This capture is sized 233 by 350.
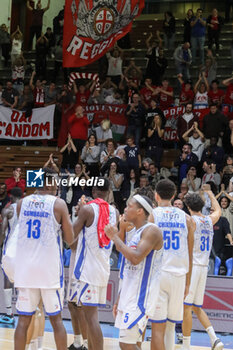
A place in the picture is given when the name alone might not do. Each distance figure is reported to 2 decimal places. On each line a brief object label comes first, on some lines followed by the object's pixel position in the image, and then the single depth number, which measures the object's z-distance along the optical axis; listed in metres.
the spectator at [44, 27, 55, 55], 24.98
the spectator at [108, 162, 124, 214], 15.86
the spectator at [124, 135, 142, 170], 16.67
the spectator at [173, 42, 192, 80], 22.09
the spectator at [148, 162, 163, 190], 16.40
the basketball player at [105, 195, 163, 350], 6.28
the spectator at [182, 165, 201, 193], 15.79
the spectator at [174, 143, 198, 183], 16.59
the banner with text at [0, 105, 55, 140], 19.83
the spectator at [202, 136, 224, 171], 16.67
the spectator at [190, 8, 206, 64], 22.64
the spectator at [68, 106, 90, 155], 18.12
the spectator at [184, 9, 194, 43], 23.73
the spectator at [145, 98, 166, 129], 18.42
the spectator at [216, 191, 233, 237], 14.35
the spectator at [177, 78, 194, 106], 19.59
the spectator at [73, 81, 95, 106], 19.58
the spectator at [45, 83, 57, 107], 20.31
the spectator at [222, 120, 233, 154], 17.66
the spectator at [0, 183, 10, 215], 15.72
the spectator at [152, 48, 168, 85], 22.09
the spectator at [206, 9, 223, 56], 24.22
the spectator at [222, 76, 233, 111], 19.03
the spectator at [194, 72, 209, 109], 18.98
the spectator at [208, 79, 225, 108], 19.33
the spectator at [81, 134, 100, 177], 17.28
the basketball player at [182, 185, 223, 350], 9.10
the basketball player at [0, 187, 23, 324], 10.25
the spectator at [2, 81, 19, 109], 20.16
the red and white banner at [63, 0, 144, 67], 18.39
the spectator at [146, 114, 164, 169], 17.69
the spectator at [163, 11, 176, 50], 24.89
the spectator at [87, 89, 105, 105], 19.61
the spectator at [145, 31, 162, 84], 22.06
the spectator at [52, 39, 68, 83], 24.14
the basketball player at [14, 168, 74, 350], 7.07
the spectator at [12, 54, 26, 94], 21.88
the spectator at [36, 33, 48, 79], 23.43
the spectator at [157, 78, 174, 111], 19.89
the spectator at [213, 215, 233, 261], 13.21
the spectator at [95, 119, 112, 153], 17.98
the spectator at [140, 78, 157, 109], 20.02
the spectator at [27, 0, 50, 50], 24.91
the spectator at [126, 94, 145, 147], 18.50
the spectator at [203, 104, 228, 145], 17.66
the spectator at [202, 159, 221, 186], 15.94
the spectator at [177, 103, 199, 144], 17.80
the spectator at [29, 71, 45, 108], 20.20
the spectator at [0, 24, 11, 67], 25.75
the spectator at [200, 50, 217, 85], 20.77
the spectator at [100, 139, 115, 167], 16.94
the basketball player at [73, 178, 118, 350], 7.85
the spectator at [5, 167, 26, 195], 16.80
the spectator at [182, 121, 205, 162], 17.13
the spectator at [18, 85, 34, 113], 20.02
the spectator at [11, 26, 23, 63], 24.06
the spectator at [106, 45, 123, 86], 21.92
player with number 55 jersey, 7.48
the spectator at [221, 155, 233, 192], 15.57
